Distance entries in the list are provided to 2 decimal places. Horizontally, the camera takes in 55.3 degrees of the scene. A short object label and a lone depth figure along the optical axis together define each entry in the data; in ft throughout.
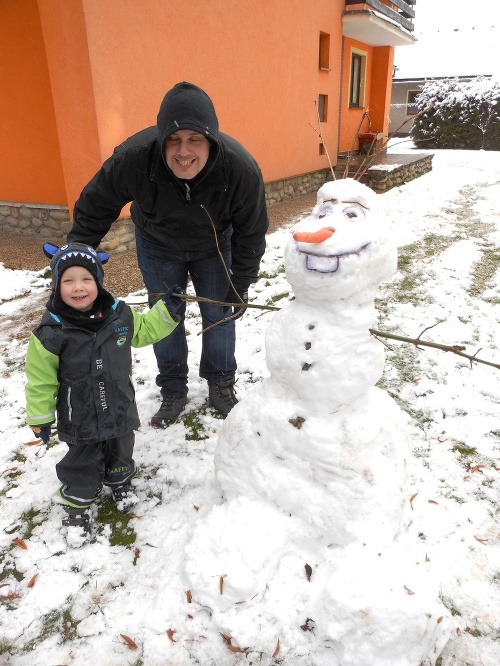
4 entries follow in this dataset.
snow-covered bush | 54.44
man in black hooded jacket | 6.93
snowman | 5.31
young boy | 6.23
